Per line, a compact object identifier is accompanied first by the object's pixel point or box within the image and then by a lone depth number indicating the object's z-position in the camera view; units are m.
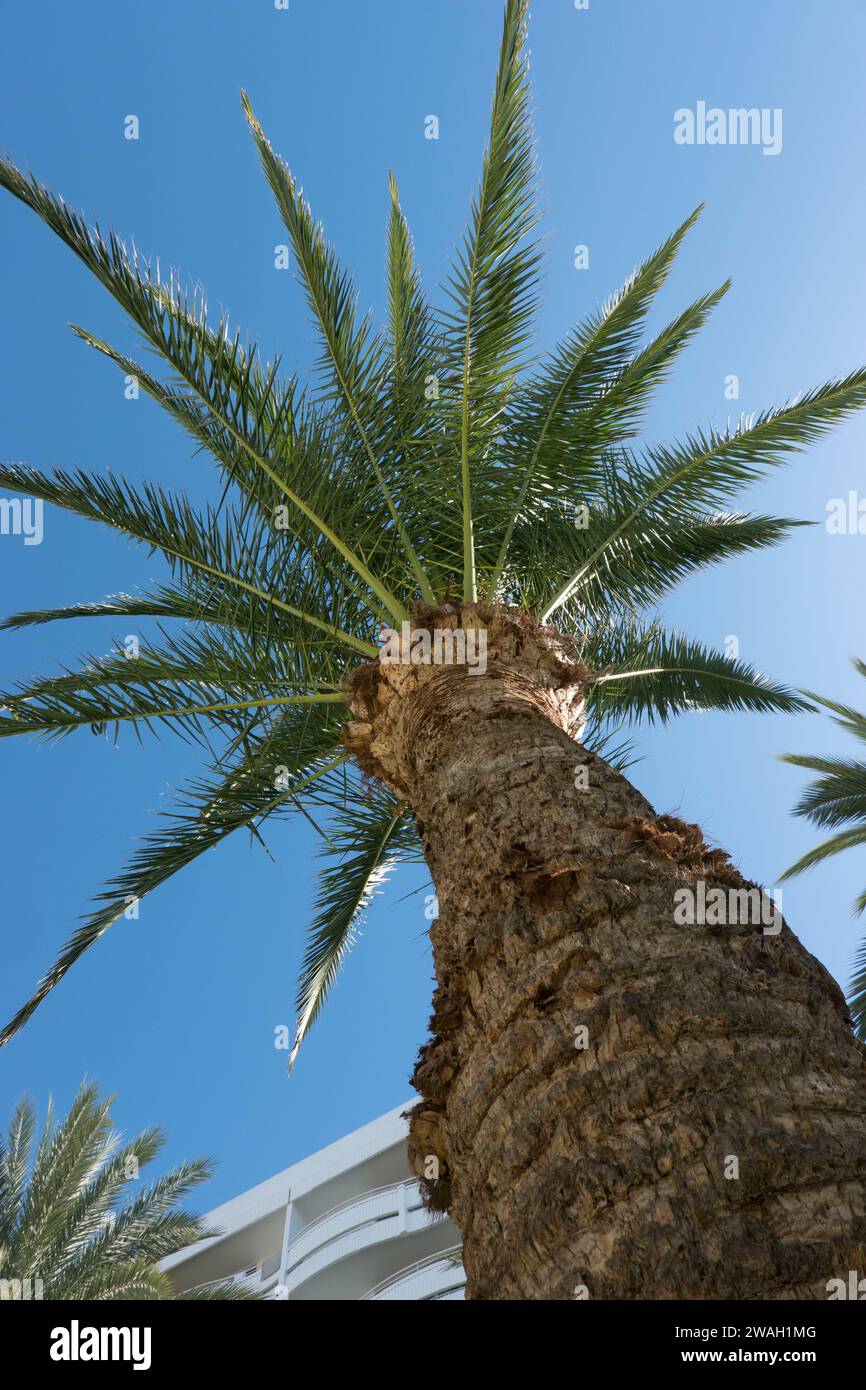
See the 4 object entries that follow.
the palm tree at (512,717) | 2.03
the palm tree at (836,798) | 13.88
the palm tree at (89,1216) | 12.35
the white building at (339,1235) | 21.19
